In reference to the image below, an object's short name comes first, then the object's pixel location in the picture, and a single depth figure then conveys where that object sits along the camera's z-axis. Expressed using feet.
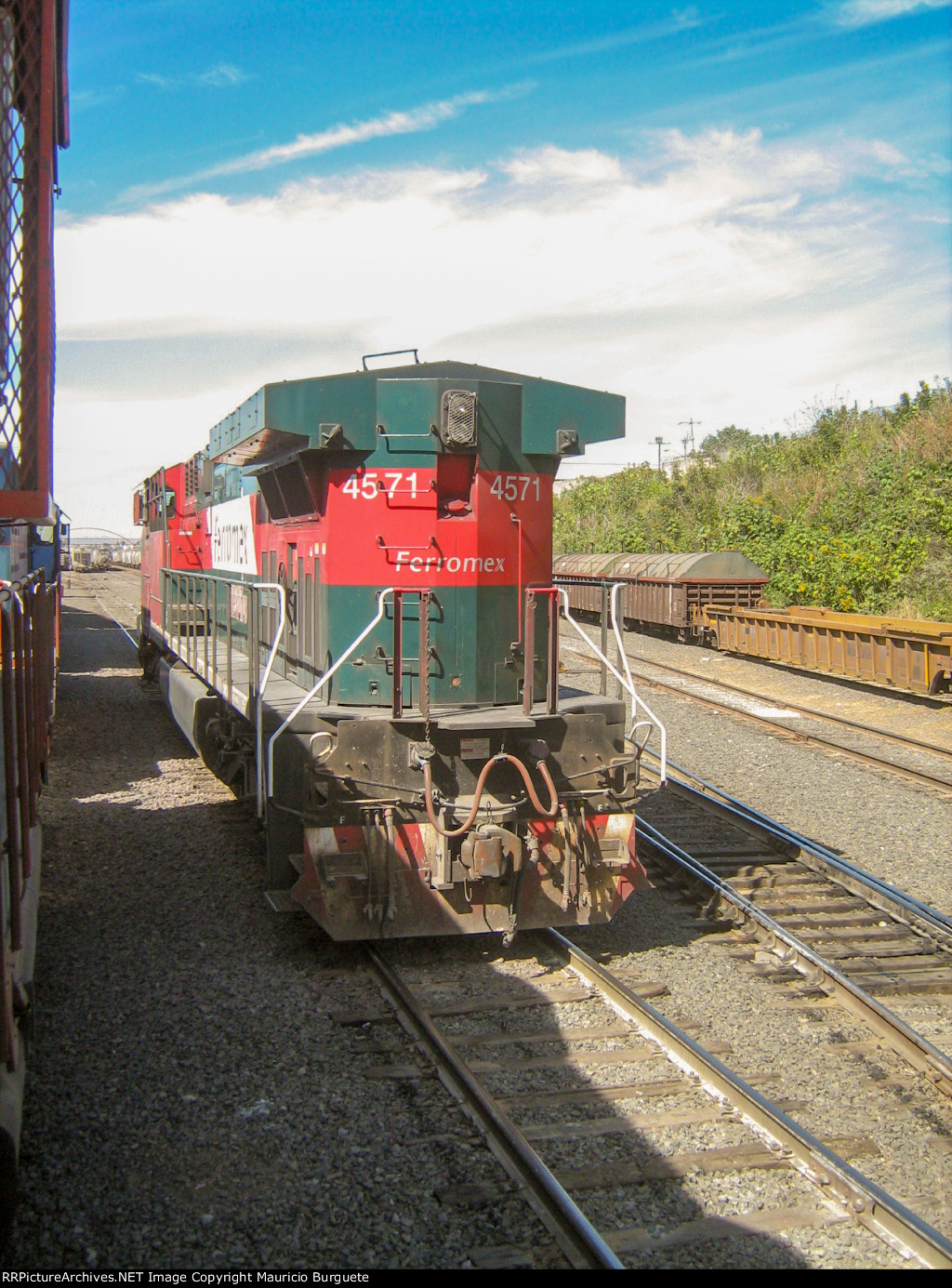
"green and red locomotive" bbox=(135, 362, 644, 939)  18.26
